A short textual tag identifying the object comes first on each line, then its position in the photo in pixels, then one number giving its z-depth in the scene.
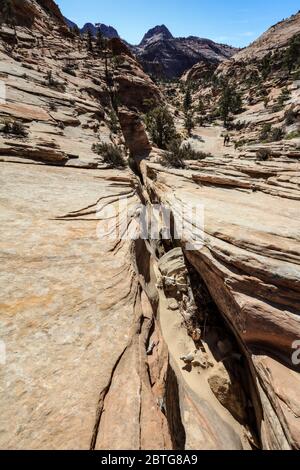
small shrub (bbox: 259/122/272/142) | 24.27
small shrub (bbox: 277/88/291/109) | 32.42
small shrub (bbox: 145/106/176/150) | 25.39
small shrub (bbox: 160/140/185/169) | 15.19
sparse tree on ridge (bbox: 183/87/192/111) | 44.03
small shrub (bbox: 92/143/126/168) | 13.25
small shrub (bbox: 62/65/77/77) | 26.79
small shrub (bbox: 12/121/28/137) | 10.70
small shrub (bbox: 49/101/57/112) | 16.42
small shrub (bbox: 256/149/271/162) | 14.14
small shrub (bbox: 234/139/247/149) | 25.27
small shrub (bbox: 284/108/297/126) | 23.68
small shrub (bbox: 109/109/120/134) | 21.81
